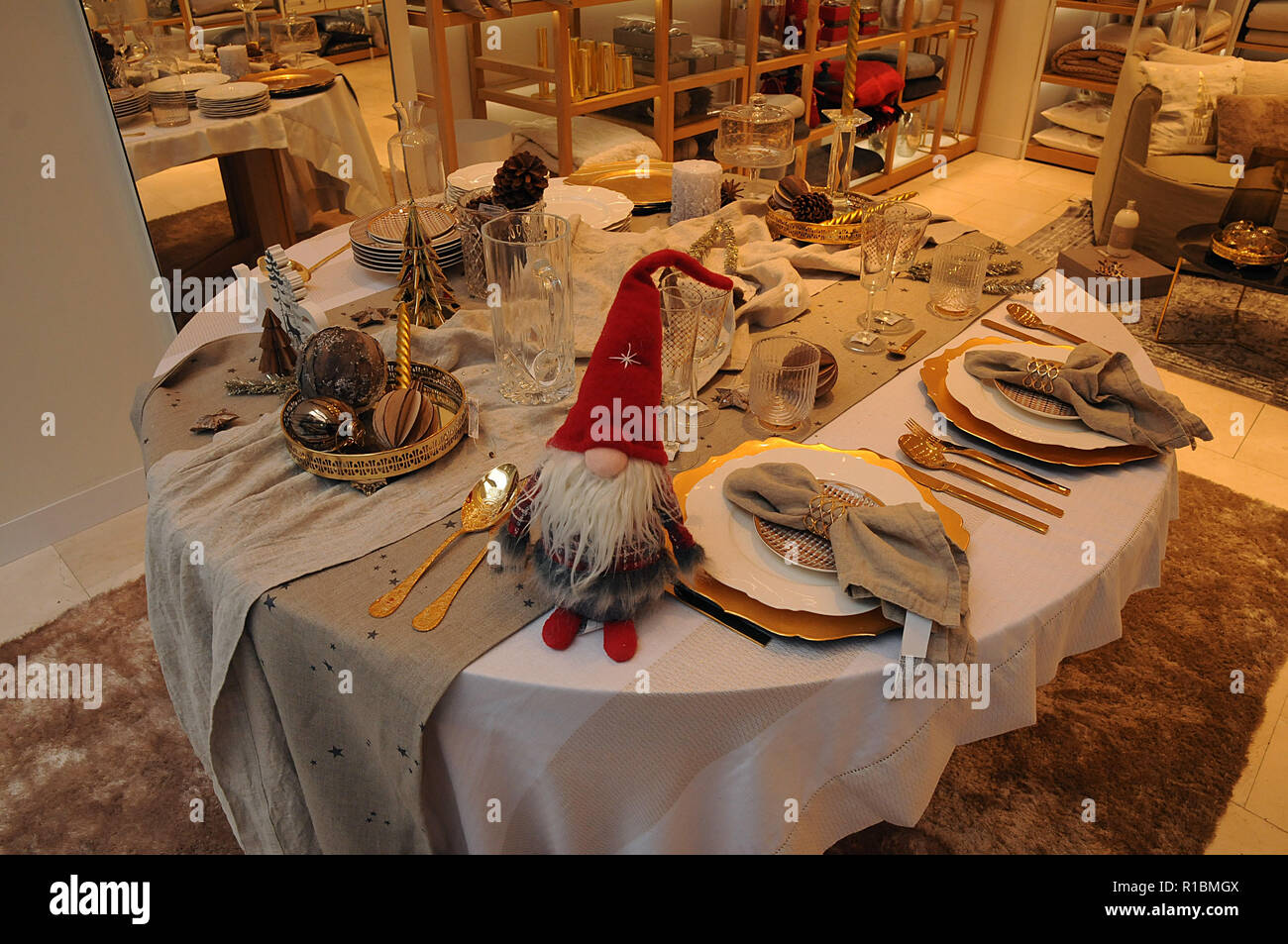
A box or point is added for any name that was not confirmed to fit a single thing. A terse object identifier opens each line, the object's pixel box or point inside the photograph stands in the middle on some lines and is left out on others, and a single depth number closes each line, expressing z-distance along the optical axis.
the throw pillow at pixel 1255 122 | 3.45
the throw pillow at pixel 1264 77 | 3.56
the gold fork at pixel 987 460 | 1.09
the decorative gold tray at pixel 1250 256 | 2.84
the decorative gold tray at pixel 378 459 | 1.05
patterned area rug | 2.95
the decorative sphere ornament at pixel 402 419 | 1.06
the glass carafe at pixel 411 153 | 1.53
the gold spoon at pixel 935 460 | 1.08
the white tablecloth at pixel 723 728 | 0.84
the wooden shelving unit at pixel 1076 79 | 4.45
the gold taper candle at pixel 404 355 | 1.17
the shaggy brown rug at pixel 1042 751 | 1.54
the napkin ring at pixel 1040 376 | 1.18
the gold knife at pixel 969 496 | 1.02
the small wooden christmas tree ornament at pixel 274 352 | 1.28
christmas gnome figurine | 0.80
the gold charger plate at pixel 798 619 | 0.87
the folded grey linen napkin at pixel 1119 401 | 1.09
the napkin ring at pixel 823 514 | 0.93
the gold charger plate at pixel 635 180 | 1.89
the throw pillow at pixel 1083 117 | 4.79
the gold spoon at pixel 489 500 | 1.01
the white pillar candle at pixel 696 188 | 1.68
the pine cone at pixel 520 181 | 1.45
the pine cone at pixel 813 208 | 1.72
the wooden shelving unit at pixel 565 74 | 2.74
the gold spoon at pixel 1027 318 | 1.42
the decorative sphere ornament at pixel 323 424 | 1.06
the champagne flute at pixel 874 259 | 1.32
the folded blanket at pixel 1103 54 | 4.53
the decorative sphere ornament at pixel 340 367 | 1.10
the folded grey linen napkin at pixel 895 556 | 0.84
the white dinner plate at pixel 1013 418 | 1.12
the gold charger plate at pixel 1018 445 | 1.11
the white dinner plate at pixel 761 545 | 0.89
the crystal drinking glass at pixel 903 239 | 1.33
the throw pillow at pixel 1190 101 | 3.63
